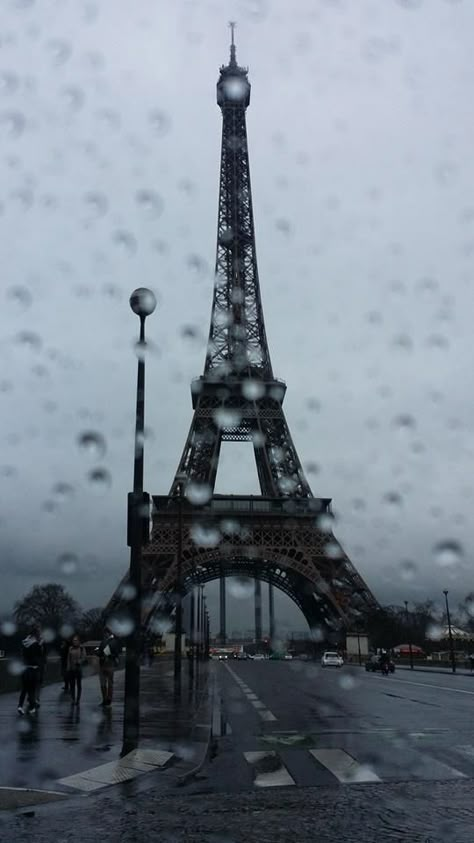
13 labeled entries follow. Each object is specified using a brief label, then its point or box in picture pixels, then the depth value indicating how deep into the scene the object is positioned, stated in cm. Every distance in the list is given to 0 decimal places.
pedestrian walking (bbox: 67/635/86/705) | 1903
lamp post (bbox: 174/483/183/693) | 2400
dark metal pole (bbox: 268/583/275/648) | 12056
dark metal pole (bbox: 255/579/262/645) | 10956
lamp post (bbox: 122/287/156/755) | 1081
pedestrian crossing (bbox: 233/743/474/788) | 888
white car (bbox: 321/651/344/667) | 5488
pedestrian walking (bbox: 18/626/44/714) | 1511
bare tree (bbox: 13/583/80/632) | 9219
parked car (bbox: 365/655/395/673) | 4646
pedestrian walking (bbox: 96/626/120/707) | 1744
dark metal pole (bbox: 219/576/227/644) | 11525
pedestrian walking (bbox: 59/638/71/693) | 2241
